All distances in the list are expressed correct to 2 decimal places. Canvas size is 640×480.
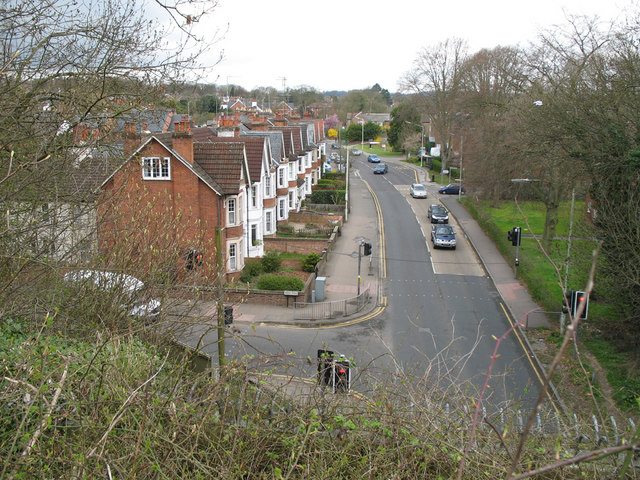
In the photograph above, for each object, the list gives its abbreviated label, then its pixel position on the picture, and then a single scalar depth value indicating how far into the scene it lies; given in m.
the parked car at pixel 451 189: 57.03
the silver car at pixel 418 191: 54.68
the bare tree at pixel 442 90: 66.75
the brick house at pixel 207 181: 27.03
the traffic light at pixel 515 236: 25.48
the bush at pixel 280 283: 25.66
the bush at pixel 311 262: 30.12
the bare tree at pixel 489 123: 38.34
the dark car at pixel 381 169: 73.25
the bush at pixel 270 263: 29.95
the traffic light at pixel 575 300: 15.78
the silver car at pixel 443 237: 35.62
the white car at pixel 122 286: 10.48
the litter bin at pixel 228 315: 11.12
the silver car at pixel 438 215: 42.25
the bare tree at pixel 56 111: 9.13
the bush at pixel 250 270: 28.72
